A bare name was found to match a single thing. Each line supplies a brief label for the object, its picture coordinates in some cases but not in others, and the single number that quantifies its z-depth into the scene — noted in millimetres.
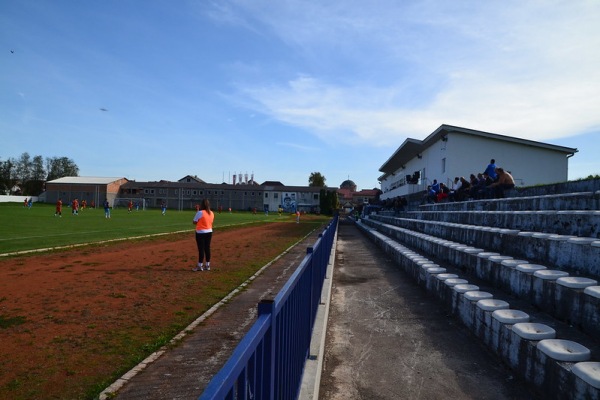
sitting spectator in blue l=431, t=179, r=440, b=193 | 20403
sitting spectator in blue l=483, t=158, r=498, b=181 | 14508
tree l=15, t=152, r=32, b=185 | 104438
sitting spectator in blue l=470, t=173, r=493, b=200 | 13568
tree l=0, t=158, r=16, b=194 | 96312
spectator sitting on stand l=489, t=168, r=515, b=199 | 12445
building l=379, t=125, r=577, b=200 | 23656
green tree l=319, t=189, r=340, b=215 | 79188
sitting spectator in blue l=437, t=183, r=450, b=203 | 18845
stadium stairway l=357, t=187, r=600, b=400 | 2846
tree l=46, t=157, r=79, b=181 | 113188
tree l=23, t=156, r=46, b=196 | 102188
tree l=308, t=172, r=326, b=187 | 121000
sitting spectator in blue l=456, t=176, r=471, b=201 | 15273
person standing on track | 10281
